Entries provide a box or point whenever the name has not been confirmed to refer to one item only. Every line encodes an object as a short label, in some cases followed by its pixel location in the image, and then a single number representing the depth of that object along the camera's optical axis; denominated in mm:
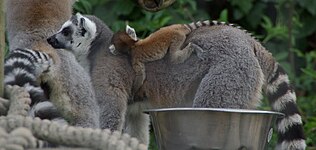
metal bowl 4496
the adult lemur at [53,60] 7027
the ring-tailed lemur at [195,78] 6859
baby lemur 7090
